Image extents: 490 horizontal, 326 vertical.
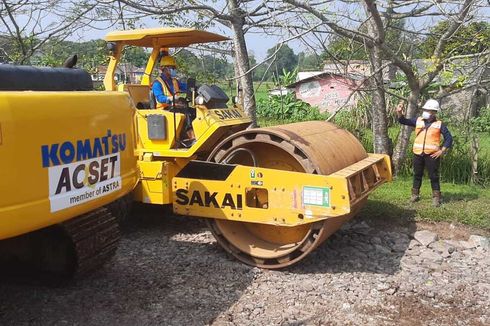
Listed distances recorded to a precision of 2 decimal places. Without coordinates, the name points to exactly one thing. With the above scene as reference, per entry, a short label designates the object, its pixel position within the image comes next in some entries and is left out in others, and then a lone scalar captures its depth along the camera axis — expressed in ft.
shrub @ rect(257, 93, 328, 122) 83.25
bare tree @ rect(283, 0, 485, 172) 22.39
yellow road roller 10.36
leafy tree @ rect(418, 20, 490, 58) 24.82
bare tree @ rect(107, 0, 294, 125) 26.73
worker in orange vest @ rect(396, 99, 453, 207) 23.76
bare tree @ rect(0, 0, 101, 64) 26.76
